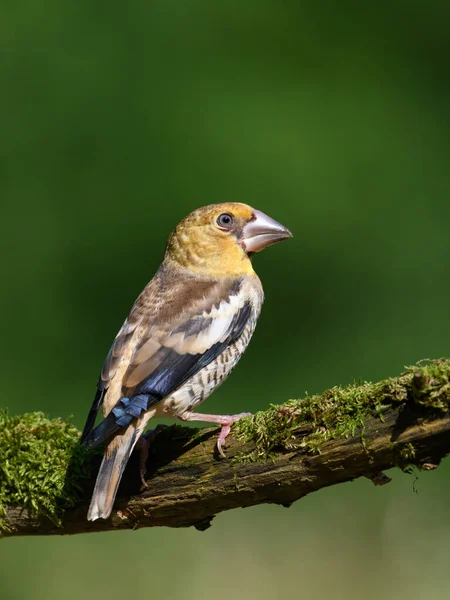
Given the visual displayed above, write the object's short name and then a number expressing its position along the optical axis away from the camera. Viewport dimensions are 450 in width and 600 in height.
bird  6.64
